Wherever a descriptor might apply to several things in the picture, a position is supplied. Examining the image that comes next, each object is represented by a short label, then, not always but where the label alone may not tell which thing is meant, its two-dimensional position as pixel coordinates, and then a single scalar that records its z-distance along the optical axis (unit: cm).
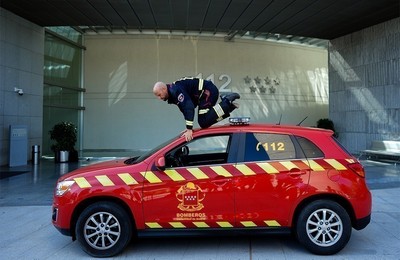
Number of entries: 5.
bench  1435
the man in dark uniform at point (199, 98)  522
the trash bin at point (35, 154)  1471
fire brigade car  454
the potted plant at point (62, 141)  1562
